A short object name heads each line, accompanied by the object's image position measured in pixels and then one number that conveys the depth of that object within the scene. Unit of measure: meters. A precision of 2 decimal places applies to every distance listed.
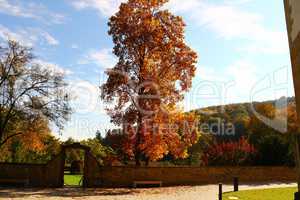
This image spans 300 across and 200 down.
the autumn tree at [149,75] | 24.72
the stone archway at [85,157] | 23.92
